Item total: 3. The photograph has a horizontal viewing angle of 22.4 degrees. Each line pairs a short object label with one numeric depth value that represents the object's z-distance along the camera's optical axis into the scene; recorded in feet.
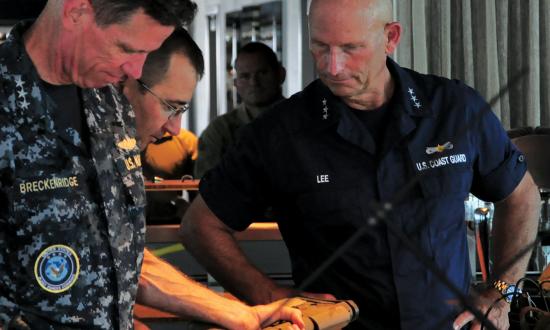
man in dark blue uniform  10.67
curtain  21.60
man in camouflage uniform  8.48
